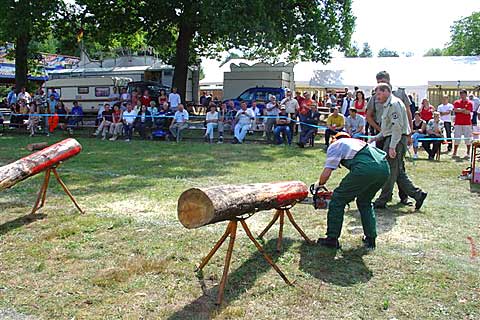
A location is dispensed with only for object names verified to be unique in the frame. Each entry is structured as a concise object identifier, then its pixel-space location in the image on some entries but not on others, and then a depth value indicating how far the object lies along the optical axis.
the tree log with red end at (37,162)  5.69
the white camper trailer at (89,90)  21.81
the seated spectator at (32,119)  17.39
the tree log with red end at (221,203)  3.82
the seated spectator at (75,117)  18.28
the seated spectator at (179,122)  15.88
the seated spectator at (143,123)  16.41
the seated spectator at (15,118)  18.67
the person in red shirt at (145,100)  17.97
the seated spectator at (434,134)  12.31
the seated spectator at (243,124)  15.39
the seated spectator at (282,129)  14.88
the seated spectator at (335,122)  13.24
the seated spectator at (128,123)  16.23
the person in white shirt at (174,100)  18.10
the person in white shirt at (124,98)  18.34
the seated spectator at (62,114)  18.50
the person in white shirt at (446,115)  14.37
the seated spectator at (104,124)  16.61
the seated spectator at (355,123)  12.67
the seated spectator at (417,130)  12.54
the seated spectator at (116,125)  16.44
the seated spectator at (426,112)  14.08
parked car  19.33
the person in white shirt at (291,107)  15.81
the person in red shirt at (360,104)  13.33
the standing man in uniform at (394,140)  6.43
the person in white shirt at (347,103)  16.80
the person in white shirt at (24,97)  19.50
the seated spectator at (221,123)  15.78
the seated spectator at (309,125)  14.20
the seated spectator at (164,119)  16.28
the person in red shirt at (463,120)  12.36
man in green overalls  4.82
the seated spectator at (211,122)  15.67
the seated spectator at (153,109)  16.58
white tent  23.28
